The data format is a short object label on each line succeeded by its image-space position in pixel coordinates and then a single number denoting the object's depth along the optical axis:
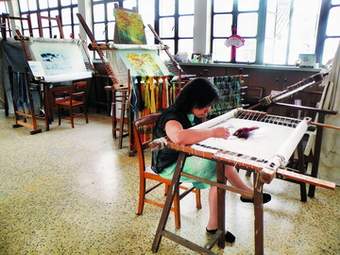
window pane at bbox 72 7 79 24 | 6.65
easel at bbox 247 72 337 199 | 2.28
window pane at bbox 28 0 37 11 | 7.59
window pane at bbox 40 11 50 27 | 7.43
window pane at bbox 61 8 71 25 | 6.82
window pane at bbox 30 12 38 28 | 7.60
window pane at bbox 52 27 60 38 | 7.35
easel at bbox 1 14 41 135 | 4.27
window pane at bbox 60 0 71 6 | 6.74
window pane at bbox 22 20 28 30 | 7.94
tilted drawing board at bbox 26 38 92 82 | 4.32
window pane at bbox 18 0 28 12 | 7.86
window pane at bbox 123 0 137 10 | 5.59
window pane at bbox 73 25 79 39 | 6.75
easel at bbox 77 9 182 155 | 3.26
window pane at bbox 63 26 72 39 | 6.87
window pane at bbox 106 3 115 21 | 6.02
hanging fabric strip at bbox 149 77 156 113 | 3.28
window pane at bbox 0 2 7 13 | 8.16
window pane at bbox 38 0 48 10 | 7.34
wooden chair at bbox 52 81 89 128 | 4.60
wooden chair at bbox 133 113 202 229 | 1.89
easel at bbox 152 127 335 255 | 1.17
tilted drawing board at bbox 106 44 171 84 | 3.47
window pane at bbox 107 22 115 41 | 6.08
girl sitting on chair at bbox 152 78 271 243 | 1.51
